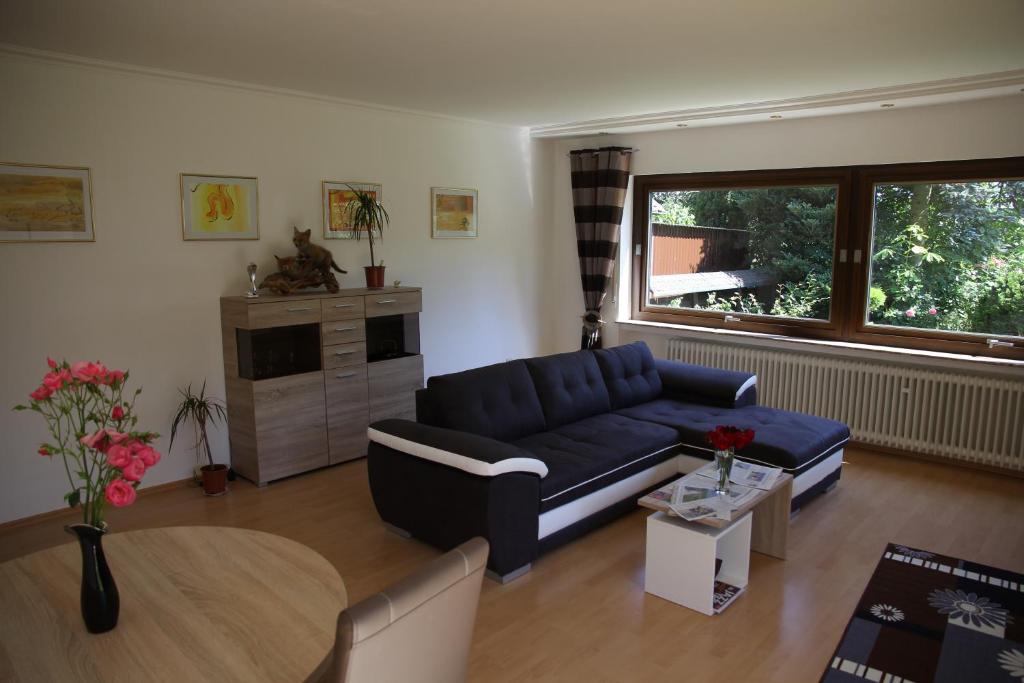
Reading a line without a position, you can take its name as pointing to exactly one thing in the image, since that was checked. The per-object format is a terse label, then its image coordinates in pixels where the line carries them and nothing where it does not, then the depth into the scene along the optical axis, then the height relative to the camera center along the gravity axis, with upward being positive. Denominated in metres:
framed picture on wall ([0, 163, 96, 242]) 3.79 +0.22
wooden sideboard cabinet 4.50 -0.86
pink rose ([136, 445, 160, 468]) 1.63 -0.48
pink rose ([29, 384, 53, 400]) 1.62 -0.34
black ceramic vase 1.59 -0.75
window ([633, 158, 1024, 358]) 4.90 -0.04
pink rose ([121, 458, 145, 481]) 1.61 -0.50
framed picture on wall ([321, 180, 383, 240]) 5.16 +0.27
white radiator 4.73 -1.08
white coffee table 3.07 -1.35
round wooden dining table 1.49 -0.85
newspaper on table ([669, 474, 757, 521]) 3.11 -1.14
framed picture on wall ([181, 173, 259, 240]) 4.46 +0.24
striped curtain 6.37 +0.27
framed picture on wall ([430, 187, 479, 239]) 5.91 +0.28
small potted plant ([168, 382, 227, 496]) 4.40 -1.12
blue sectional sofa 3.28 -1.07
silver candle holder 4.59 -0.23
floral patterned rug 2.71 -1.56
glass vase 3.33 -1.02
